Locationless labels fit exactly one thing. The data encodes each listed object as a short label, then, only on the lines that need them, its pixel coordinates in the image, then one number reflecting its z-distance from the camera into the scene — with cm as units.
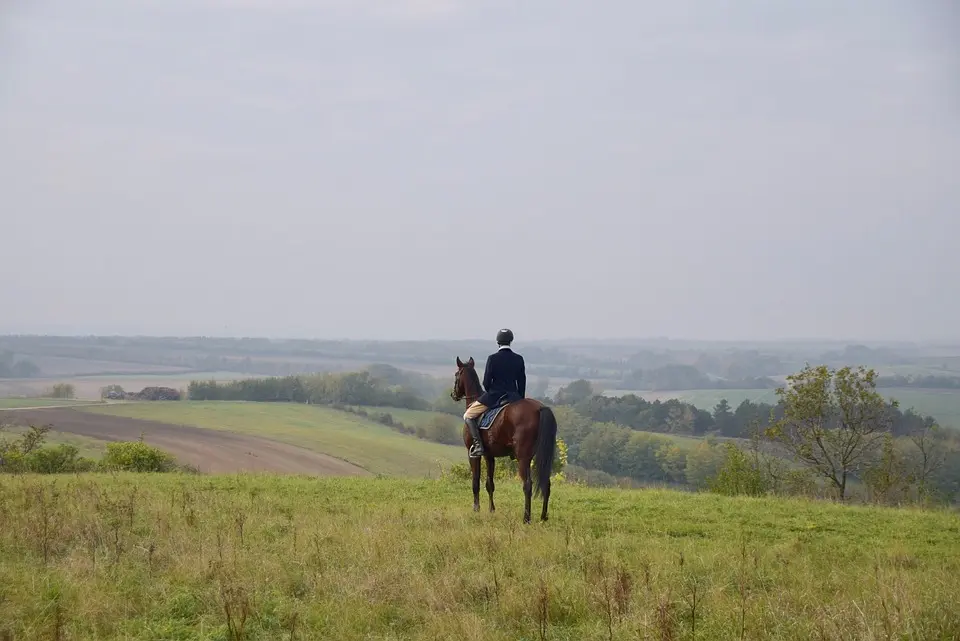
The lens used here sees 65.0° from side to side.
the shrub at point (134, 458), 2489
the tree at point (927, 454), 2926
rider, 1420
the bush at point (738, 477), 2462
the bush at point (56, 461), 2625
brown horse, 1316
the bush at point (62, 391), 7526
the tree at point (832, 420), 2761
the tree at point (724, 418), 7988
